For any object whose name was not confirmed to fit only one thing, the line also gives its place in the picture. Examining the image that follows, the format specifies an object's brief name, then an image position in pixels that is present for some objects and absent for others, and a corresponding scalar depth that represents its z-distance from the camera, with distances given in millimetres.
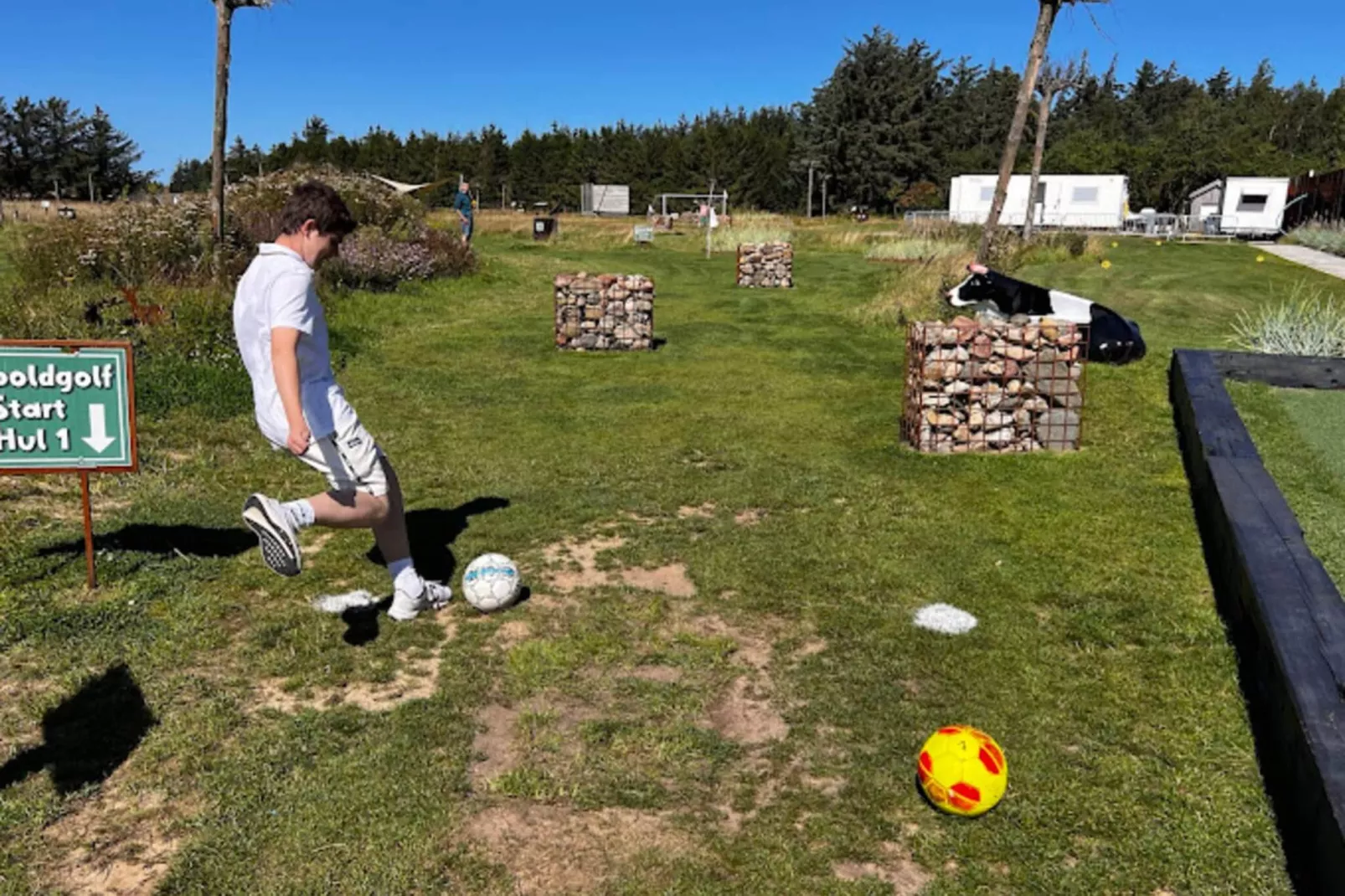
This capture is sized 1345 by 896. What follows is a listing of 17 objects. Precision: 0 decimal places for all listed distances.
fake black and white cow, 10953
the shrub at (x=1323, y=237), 27766
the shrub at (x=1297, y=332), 9734
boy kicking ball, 3682
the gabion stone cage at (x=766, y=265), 20594
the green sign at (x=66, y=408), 4418
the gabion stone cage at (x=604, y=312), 12273
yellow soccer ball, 2984
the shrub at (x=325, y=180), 15508
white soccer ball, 4477
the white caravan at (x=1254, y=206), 43750
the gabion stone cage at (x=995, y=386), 7324
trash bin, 36125
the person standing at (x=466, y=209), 22250
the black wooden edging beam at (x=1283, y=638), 2672
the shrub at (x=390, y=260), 16609
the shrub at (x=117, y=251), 12398
